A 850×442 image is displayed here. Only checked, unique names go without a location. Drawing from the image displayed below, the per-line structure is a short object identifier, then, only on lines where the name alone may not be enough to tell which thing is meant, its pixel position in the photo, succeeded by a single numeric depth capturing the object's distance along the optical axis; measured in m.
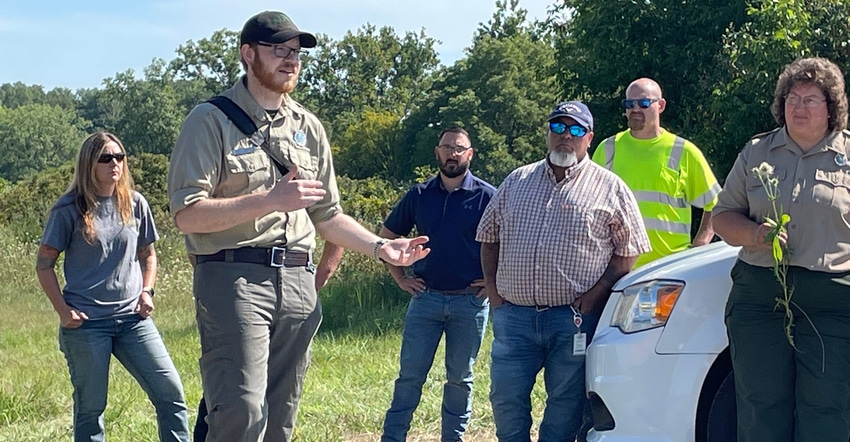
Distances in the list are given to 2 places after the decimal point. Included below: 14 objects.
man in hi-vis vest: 5.34
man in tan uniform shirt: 3.63
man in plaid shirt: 4.62
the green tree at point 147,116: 74.50
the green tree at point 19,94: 152.88
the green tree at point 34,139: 96.56
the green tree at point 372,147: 53.48
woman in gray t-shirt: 5.07
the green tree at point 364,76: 68.94
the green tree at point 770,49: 9.87
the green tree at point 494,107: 45.81
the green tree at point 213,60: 72.69
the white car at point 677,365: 3.95
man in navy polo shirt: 5.72
